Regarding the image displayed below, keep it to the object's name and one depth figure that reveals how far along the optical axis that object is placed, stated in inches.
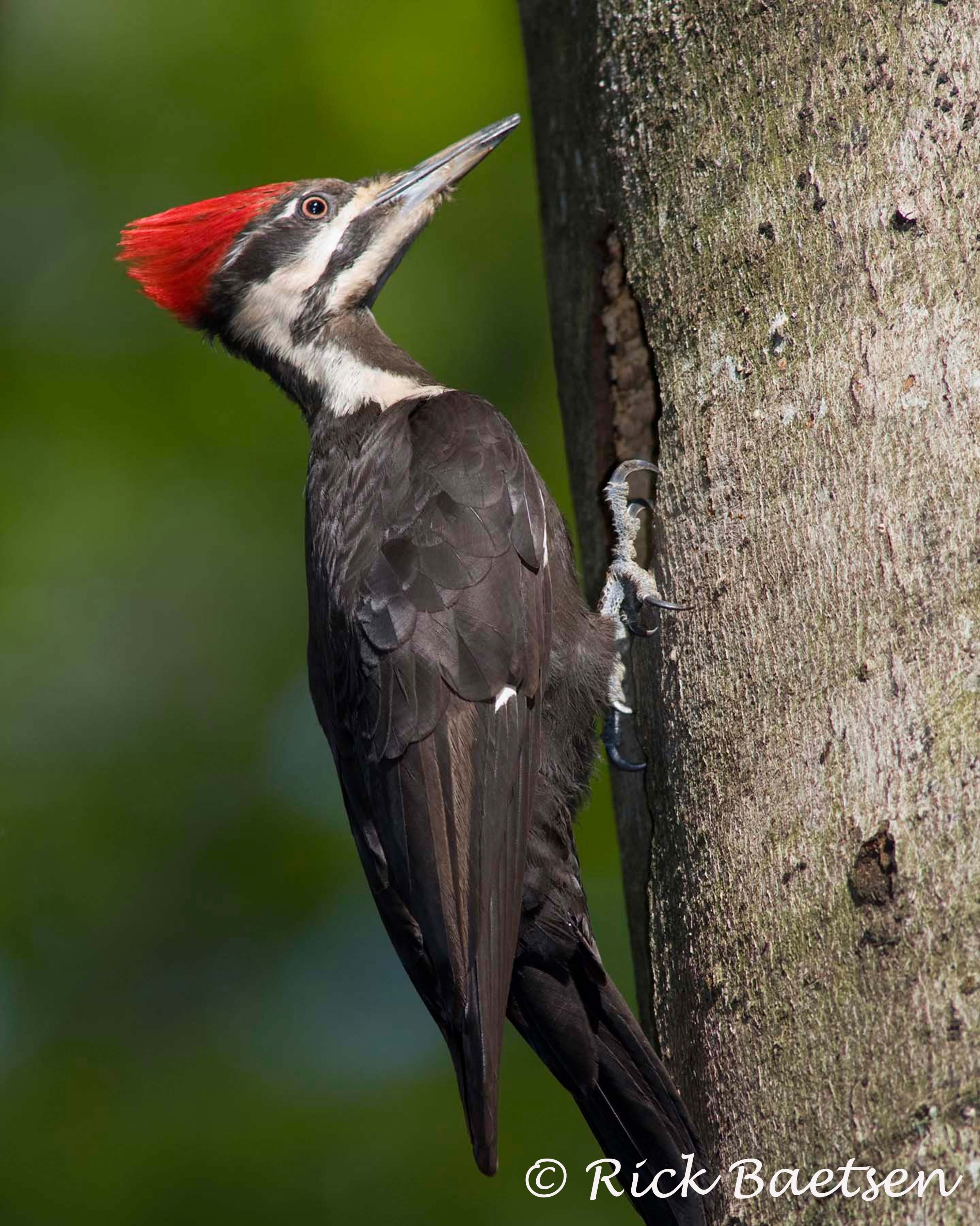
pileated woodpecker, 374.5
